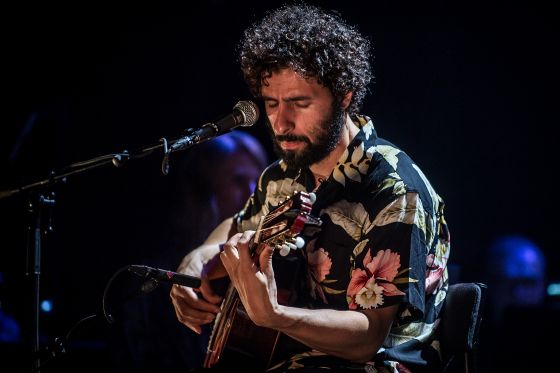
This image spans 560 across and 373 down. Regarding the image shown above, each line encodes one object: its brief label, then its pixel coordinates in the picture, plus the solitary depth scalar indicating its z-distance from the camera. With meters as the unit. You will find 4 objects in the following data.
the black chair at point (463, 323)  4.90
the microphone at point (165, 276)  4.53
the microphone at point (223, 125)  4.55
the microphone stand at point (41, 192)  4.52
